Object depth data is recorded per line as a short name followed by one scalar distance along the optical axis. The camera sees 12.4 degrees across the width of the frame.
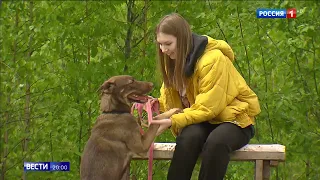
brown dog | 10.60
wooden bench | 10.88
